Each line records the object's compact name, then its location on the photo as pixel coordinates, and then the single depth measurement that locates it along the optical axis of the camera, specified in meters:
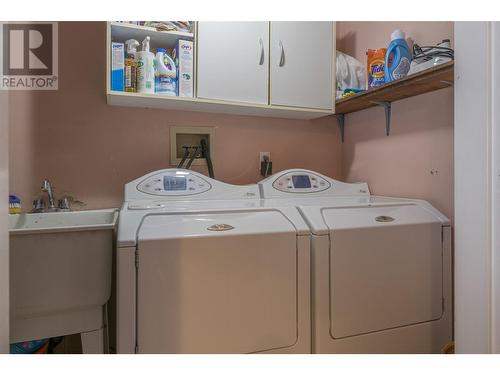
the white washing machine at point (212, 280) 1.11
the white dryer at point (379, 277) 1.32
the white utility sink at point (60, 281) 1.16
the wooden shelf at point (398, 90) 1.46
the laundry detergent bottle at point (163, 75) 1.67
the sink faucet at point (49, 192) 1.66
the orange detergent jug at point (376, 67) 1.85
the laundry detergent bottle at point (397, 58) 1.69
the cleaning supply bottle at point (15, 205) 1.60
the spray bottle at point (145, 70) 1.62
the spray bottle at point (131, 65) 1.62
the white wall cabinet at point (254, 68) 1.71
